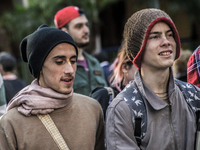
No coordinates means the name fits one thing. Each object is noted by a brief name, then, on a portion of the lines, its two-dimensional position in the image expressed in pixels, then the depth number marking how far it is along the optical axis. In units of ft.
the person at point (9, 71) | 20.25
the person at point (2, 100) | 12.01
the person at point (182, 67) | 19.95
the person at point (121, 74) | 12.44
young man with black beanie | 9.07
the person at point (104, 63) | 21.62
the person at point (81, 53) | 15.85
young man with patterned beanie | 8.57
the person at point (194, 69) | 10.70
